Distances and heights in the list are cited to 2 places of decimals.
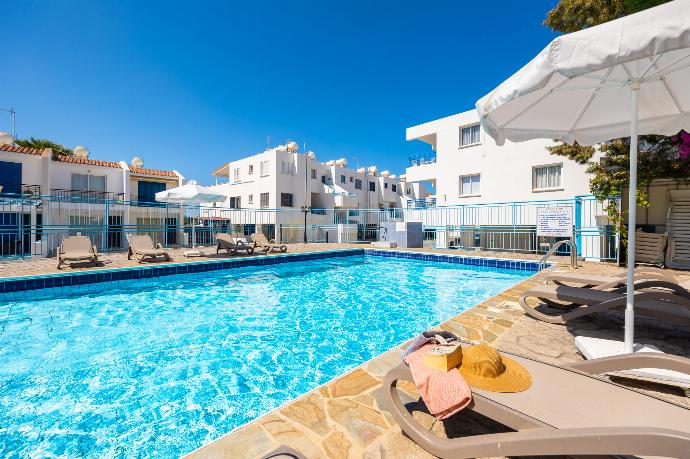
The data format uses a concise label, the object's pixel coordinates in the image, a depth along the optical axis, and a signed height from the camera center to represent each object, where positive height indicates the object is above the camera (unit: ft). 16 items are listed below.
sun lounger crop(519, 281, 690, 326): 10.91 -2.95
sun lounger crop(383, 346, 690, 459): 4.20 -3.21
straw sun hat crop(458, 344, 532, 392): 6.23 -3.10
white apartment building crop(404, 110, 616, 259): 42.01 +6.13
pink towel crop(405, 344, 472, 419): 5.81 -3.17
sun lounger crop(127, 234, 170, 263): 34.74 -2.46
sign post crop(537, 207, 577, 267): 30.47 +0.33
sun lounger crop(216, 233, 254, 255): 40.96 -2.40
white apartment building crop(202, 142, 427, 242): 89.86 +12.41
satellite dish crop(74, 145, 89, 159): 76.76 +18.67
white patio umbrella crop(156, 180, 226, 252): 39.52 +4.20
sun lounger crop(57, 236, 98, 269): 30.27 -2.36
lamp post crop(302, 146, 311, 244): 104.47 +16.39
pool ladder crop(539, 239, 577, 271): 29.73 -2.79
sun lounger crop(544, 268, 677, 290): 15.62 -2.83
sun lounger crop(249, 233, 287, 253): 44.34 -2.32
